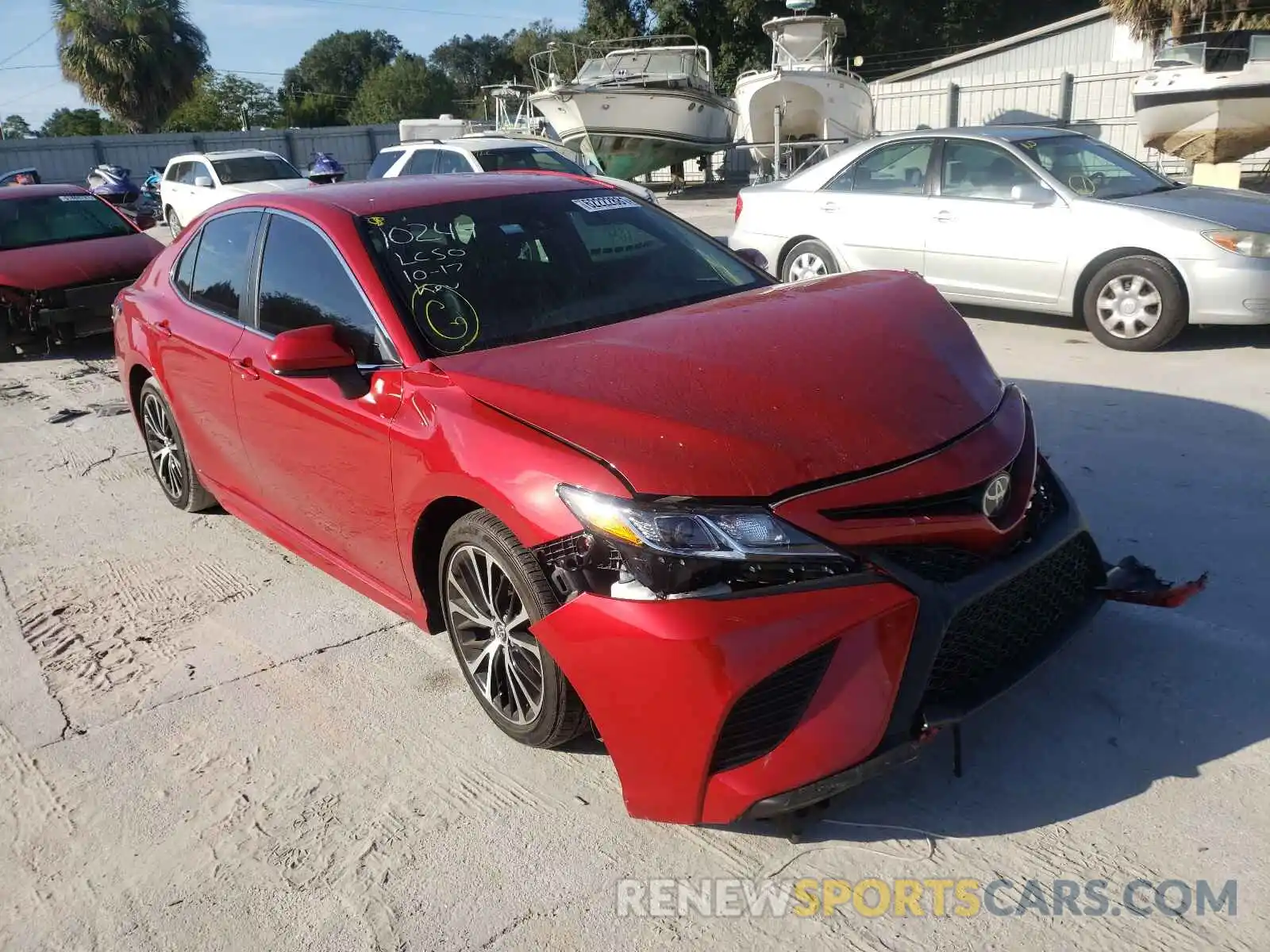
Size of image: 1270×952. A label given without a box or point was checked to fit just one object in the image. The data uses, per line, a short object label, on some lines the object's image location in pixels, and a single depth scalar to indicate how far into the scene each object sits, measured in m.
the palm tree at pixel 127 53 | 40.59
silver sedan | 6.68
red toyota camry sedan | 2.40
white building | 19.91
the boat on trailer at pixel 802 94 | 22.83
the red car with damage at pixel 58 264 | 9.41
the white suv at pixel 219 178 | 17.44
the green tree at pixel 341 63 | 86.31
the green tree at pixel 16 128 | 63.38
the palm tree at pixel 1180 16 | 20.30
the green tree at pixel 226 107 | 56.31
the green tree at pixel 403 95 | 65.69
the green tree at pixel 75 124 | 56.41
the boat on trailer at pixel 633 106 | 23.94
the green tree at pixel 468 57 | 84.44
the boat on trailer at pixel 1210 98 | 13.16
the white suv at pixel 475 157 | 13.37
